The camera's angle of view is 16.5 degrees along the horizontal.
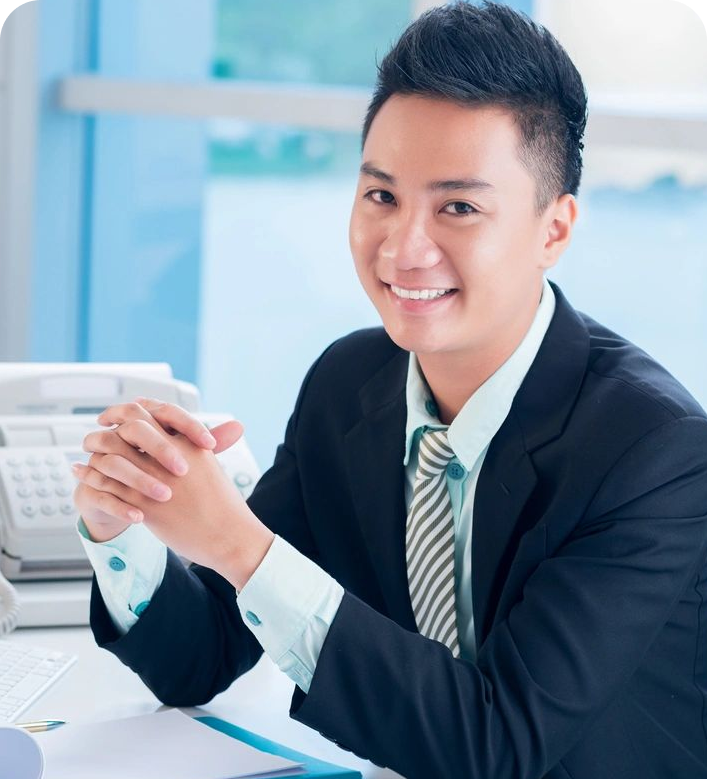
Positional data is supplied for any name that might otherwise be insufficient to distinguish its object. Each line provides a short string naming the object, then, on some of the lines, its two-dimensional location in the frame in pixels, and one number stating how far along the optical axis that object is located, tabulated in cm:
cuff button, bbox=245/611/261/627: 171
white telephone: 204
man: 170
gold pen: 177
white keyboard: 181
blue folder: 172
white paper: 170
